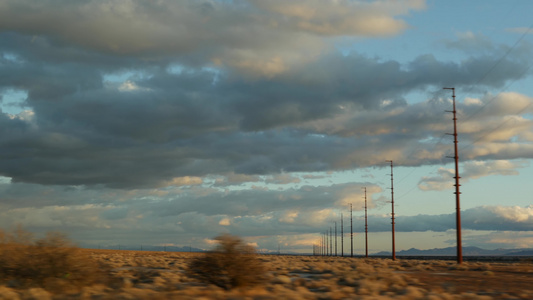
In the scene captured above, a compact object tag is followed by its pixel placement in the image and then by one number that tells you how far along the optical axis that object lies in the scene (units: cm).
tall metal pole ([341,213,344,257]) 15388
